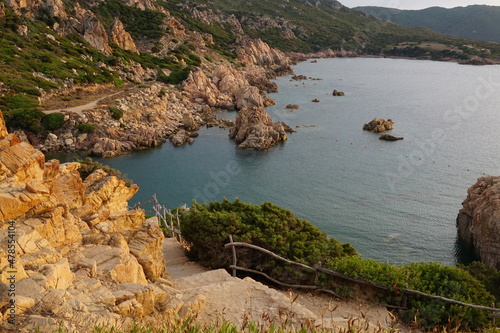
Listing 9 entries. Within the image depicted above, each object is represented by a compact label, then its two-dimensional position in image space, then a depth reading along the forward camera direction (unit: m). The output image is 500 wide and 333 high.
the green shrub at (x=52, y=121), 46.31
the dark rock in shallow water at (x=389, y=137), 51.28
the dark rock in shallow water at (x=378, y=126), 54.88
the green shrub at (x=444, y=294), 12.38
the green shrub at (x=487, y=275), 17.16
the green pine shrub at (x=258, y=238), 15.67
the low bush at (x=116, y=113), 51.12
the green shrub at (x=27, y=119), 44.59
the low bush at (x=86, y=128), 47.06
